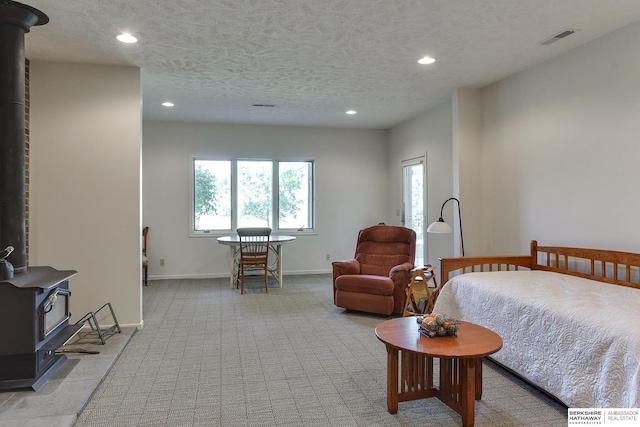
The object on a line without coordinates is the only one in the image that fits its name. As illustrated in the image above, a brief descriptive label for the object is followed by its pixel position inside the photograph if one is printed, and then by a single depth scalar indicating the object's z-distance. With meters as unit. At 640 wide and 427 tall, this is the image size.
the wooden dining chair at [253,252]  5.73
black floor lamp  4.23
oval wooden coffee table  2.18
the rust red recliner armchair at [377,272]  4.42
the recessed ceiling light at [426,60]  3.81
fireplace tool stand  3.48
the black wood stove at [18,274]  2.59
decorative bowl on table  2.36
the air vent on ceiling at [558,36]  3.21
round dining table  5.94
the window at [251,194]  6.97
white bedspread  2.03
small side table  4.15
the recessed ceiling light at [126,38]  3.26
